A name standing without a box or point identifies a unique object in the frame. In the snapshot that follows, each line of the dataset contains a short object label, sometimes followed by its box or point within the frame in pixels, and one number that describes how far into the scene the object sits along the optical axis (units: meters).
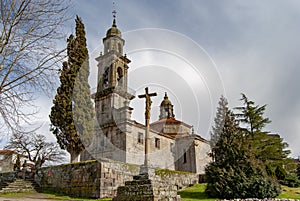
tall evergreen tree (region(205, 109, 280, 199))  12.48
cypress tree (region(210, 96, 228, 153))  21.46
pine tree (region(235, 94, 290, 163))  24.36
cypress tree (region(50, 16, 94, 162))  17.81
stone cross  11.99
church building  24.41
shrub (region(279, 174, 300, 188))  20.20
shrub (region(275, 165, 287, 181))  20.65
